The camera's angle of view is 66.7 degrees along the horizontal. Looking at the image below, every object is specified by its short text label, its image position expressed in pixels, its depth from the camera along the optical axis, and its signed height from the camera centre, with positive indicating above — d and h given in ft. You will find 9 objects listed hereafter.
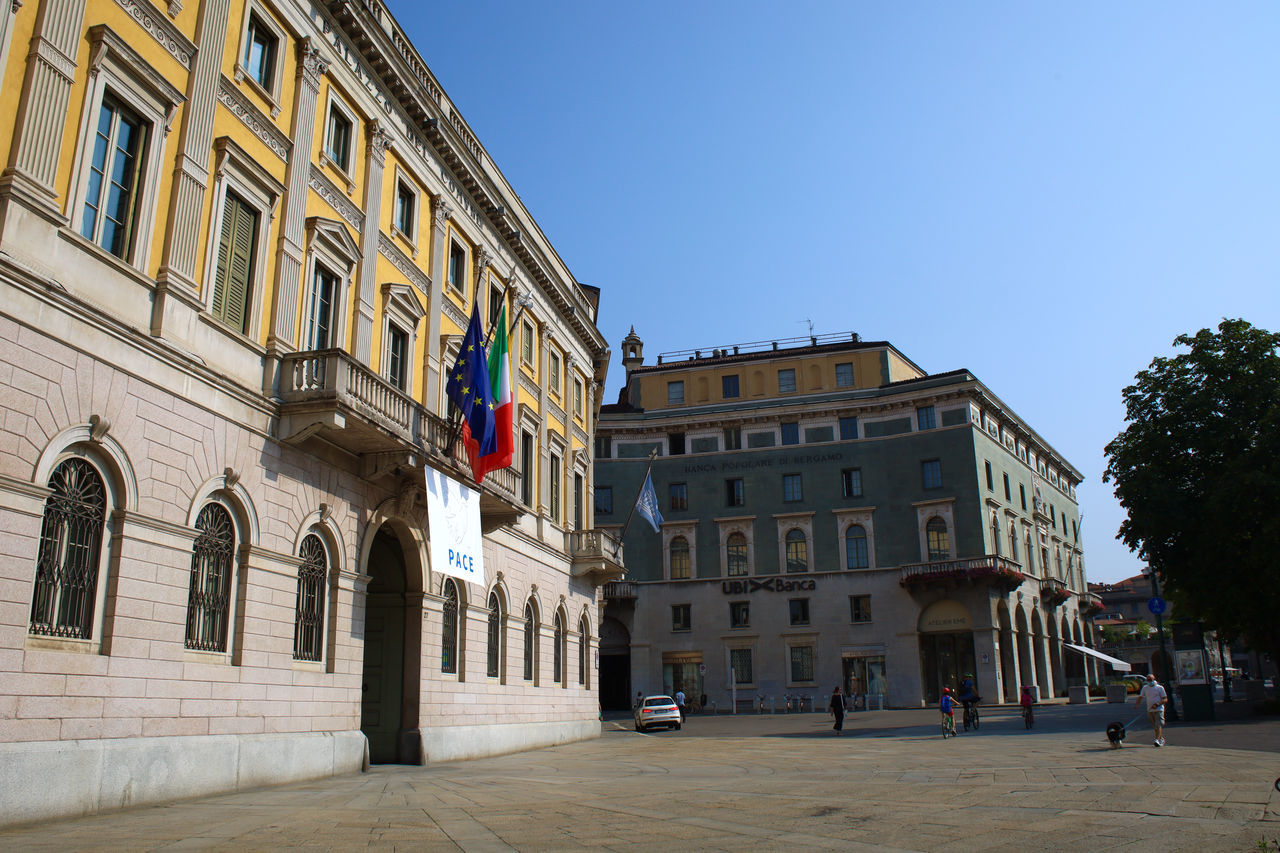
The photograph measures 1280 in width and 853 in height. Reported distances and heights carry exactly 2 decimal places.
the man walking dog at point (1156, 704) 74.33 -2.88
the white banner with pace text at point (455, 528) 67.31 +10.19
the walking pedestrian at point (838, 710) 111.14 -4.54
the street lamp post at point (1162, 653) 130.66 +1.68
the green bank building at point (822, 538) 178.81 +24.92
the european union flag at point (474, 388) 71.31 +20.34
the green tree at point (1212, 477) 112.88 +22.69
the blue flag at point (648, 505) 117.39 +19.58
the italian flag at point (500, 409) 73.41 +19.93
